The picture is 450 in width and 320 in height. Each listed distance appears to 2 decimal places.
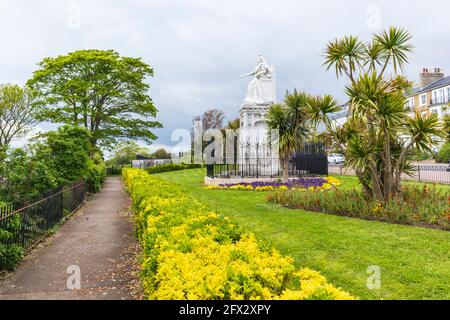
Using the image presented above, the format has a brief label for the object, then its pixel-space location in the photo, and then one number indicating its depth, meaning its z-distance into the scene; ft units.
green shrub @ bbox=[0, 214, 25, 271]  19.58
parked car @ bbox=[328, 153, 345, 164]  164.72
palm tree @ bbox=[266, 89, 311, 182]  51.60
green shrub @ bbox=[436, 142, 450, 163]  115.03
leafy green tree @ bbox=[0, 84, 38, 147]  111.96
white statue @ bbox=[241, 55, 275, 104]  71.92
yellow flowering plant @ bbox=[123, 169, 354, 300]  9.03
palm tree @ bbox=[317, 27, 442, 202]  29.45
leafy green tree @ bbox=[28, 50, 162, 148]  100.27
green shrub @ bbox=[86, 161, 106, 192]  59.88
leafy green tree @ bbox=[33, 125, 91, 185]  42.55
